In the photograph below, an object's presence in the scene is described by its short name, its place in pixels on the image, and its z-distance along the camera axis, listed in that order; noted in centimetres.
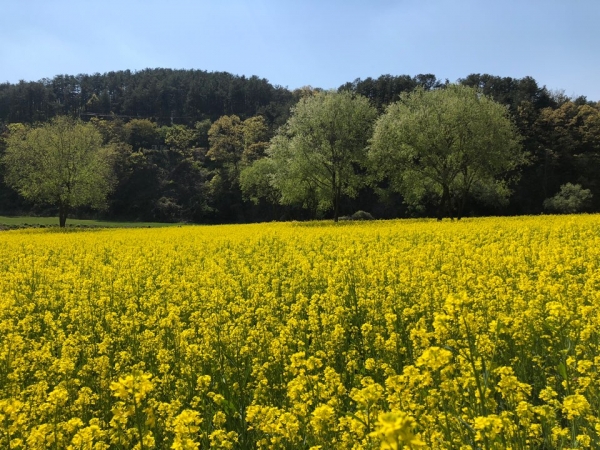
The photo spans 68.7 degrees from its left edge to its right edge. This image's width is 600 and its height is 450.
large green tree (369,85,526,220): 3164
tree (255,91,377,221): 3506
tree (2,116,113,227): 4116
